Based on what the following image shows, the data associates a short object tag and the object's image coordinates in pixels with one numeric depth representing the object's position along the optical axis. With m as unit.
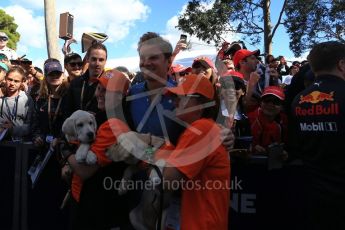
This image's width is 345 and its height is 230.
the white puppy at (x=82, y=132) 2.72
